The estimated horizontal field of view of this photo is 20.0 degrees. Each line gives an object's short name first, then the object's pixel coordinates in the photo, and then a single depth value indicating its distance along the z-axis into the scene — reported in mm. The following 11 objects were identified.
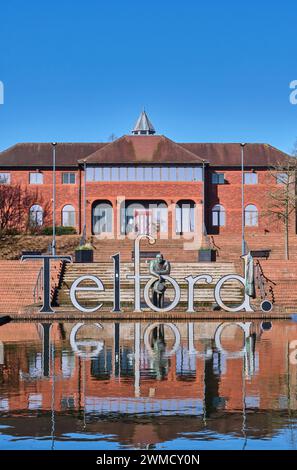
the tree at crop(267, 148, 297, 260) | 55066
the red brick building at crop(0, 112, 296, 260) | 62219
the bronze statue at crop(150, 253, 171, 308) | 27156
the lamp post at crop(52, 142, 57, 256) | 49000
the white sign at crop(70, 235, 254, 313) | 25875
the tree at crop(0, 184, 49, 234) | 65312
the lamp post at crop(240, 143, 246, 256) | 48144
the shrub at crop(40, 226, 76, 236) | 62625
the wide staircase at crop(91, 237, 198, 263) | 46688
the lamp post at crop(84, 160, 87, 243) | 61500
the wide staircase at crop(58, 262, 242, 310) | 31422
